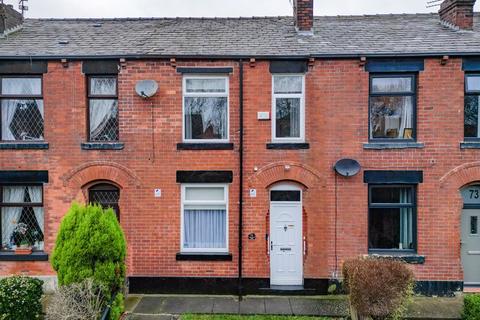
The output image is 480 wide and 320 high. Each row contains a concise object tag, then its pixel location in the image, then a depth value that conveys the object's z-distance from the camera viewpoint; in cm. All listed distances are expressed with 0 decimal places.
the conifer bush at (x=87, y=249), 732
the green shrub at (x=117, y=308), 774
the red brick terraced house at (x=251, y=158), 956
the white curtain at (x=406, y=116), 979
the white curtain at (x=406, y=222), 975
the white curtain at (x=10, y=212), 998
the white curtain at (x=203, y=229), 1001
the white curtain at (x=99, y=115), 1001
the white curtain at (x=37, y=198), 998
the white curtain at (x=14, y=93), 994
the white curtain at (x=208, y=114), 999
